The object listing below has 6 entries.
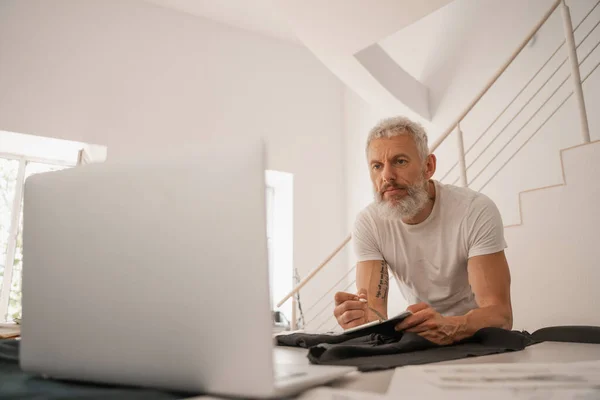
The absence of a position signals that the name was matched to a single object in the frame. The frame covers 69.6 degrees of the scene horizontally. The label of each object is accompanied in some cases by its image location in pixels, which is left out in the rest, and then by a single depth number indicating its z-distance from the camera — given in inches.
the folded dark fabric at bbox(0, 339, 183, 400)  21.6
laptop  18.8
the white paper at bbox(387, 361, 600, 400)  23.2
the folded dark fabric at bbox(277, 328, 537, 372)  32.1
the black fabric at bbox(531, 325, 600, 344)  51.8
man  54.7
